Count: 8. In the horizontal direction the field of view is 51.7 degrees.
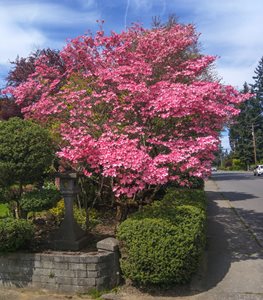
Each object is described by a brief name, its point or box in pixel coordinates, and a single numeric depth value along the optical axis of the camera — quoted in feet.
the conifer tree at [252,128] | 146.46
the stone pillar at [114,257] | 12.70
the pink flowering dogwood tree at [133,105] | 13.81
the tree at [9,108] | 40.38
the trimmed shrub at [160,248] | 11.93
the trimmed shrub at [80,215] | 18.56
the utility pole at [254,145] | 144.35
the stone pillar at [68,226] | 14.22
